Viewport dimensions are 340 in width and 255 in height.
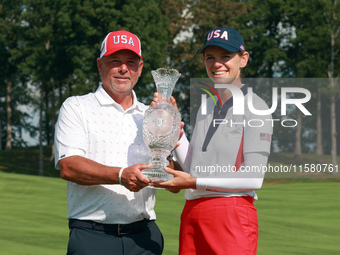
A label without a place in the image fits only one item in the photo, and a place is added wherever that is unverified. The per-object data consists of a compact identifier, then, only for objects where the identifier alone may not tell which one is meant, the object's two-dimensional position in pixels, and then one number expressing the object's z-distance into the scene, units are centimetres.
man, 405
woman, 396
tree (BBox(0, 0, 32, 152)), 3900
